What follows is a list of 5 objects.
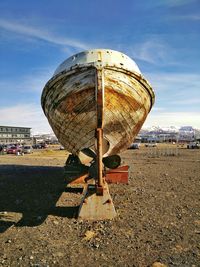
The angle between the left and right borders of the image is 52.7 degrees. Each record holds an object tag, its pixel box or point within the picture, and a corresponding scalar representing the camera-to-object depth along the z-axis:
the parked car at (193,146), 30.72
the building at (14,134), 49.77
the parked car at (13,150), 25.64
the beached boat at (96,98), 4.65
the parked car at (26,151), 25.48
